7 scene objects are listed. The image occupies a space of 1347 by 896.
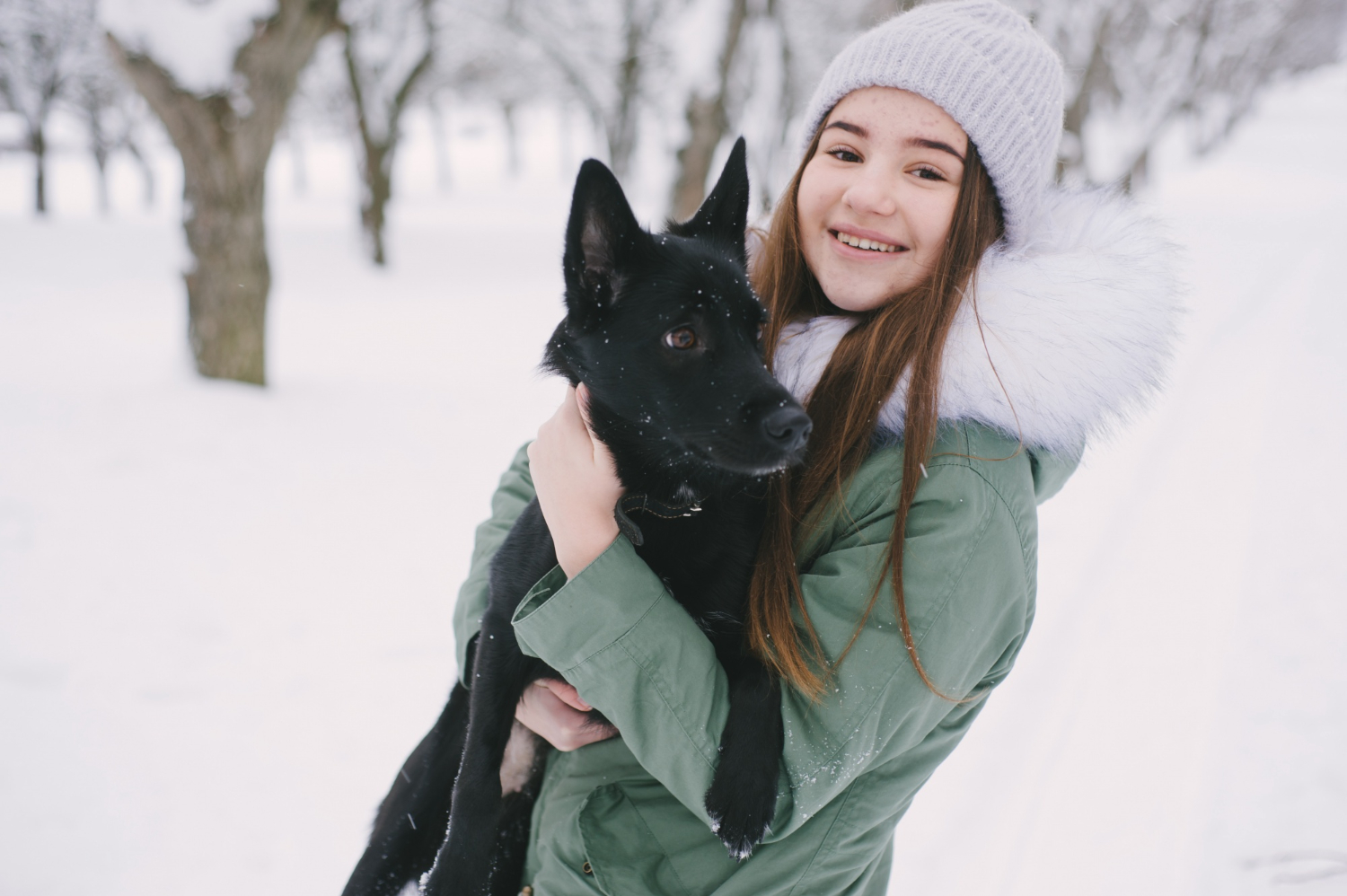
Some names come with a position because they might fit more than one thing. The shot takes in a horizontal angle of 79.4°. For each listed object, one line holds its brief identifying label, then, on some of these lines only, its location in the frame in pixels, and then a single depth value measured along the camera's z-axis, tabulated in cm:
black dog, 159
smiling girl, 123
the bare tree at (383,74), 1335
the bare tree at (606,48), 1516
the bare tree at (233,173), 498
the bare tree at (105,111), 2011
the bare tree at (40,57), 1762
